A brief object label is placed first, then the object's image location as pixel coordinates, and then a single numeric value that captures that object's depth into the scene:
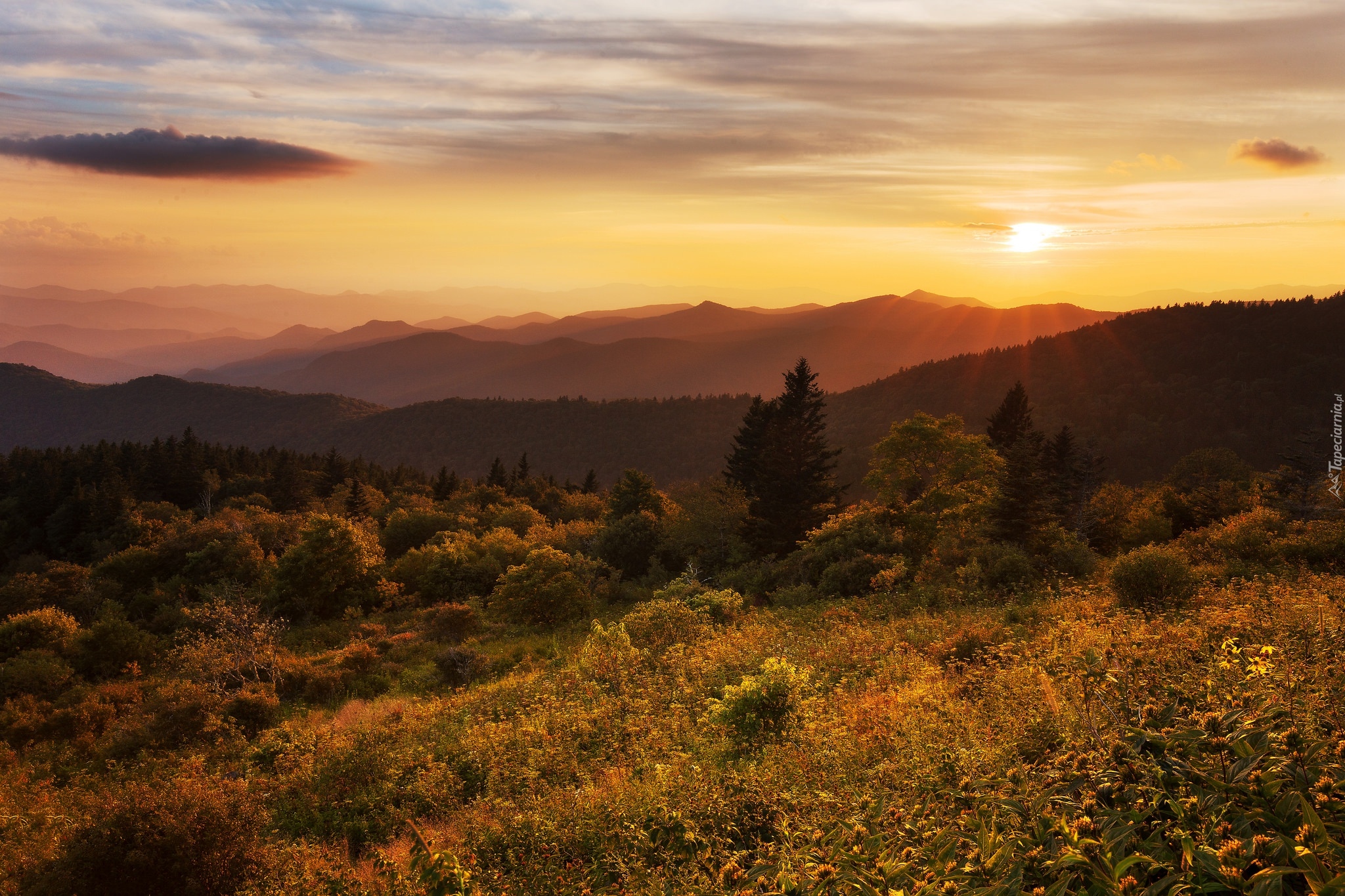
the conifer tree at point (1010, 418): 40.79
